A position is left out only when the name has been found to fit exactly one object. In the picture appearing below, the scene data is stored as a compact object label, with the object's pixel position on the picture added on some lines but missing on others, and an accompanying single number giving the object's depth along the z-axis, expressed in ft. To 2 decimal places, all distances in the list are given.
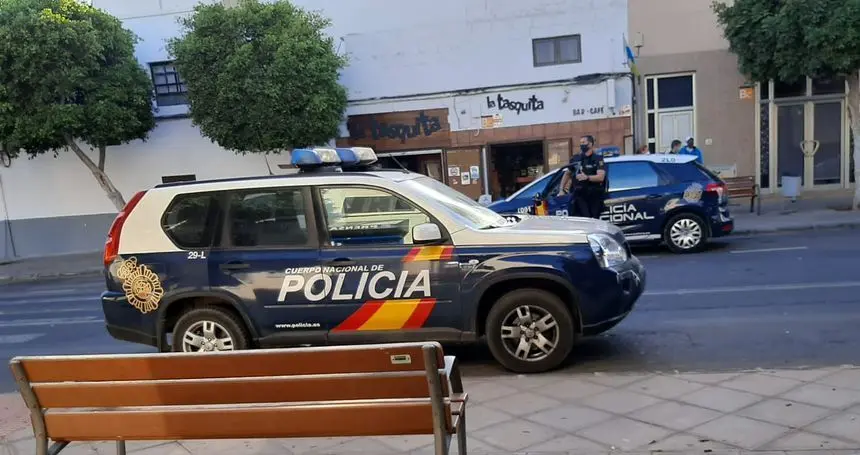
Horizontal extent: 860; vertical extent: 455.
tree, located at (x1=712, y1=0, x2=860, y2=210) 45.27
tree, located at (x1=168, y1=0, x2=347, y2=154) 53.52
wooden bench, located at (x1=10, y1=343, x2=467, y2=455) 9.45
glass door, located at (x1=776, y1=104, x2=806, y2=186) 60.75
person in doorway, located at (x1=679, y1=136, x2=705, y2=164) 47.71
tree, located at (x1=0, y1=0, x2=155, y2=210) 52.06
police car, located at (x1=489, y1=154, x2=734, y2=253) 35.37
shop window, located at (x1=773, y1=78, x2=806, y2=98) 60.13
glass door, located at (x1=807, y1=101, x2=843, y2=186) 60.59
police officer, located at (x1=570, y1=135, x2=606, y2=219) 34.37
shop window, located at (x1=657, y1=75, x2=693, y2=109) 61.87
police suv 17.53
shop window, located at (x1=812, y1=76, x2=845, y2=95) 59.52
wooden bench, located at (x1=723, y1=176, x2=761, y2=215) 49.21
